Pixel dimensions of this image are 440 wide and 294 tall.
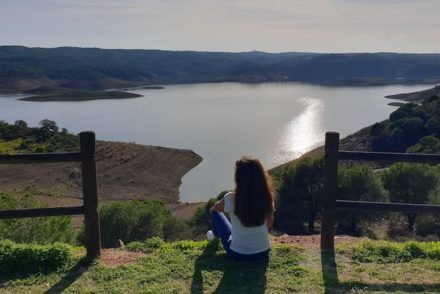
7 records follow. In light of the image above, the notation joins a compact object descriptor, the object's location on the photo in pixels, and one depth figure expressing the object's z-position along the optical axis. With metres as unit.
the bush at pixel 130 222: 19.70
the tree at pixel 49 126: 65.31
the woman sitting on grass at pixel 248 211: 4.70
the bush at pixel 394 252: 5.40
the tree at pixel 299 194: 29.34
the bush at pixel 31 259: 5.18
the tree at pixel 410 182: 27.56
